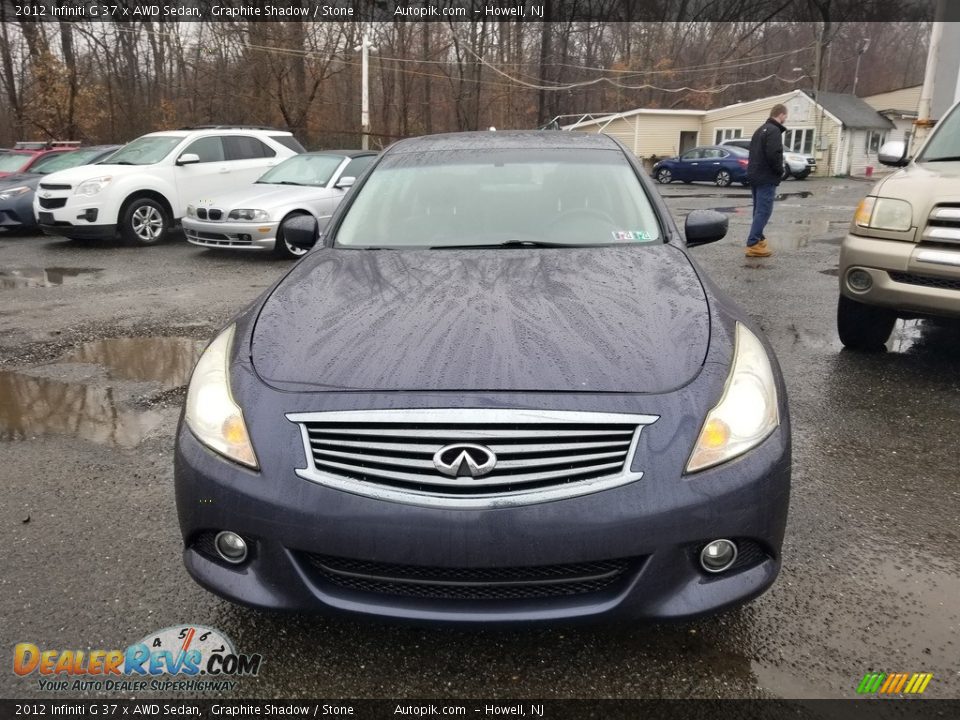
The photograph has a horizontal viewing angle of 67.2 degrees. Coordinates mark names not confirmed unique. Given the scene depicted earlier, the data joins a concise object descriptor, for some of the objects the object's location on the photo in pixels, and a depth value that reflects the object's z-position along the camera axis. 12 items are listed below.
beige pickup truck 4.15
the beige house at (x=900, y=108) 41.00
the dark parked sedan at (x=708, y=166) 26.89
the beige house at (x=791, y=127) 37.31
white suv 10.24
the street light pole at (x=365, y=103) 26.38
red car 13.26
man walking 8.72
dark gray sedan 1.81
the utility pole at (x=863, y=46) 51.16
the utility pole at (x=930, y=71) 12.16
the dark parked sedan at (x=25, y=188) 11.55
